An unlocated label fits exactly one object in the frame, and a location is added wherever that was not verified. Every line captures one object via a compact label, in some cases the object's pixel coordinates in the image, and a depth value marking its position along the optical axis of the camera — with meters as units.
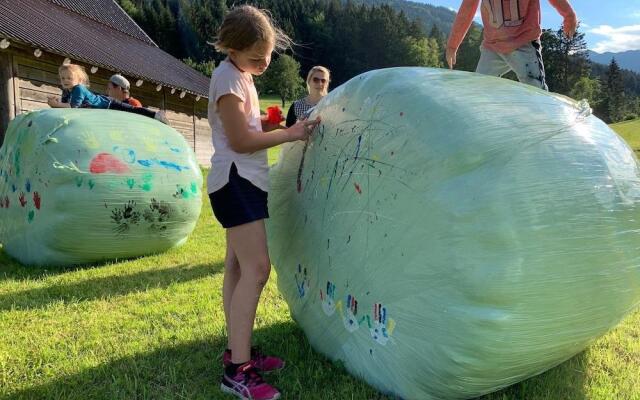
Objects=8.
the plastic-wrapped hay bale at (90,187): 4.71
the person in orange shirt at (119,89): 6.38
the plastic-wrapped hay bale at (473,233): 1.78
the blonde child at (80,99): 5.71
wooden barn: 11.05
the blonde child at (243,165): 2.32
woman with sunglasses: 5.41
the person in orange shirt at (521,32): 3.67
